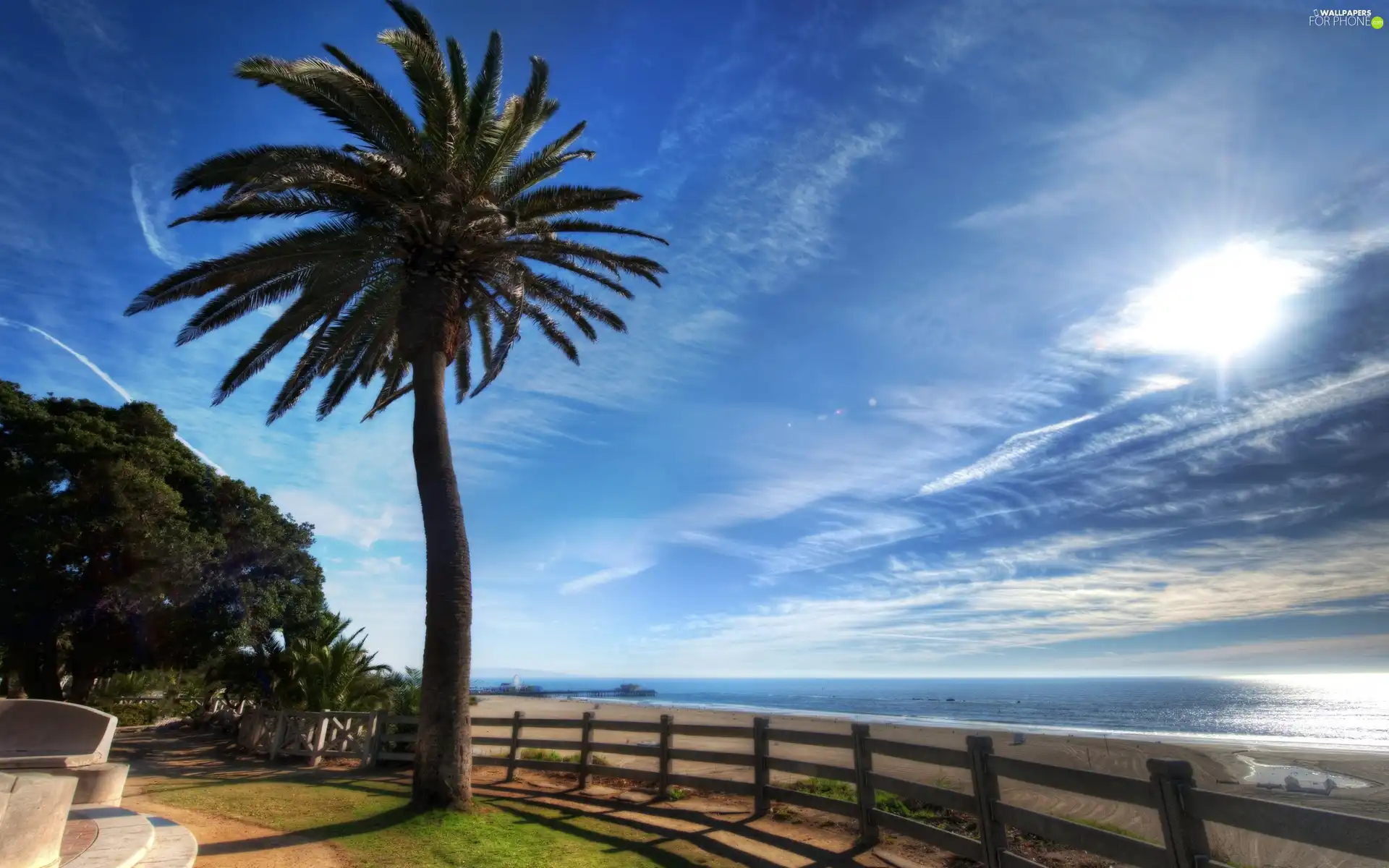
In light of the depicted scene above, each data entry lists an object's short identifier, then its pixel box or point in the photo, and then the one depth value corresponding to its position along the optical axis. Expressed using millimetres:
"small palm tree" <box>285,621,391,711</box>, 16078
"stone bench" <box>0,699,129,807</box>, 9297
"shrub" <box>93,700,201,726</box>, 27891
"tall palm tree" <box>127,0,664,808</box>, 10141
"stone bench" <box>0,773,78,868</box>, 4461
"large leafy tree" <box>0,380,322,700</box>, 19125
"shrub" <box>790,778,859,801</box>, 12406
